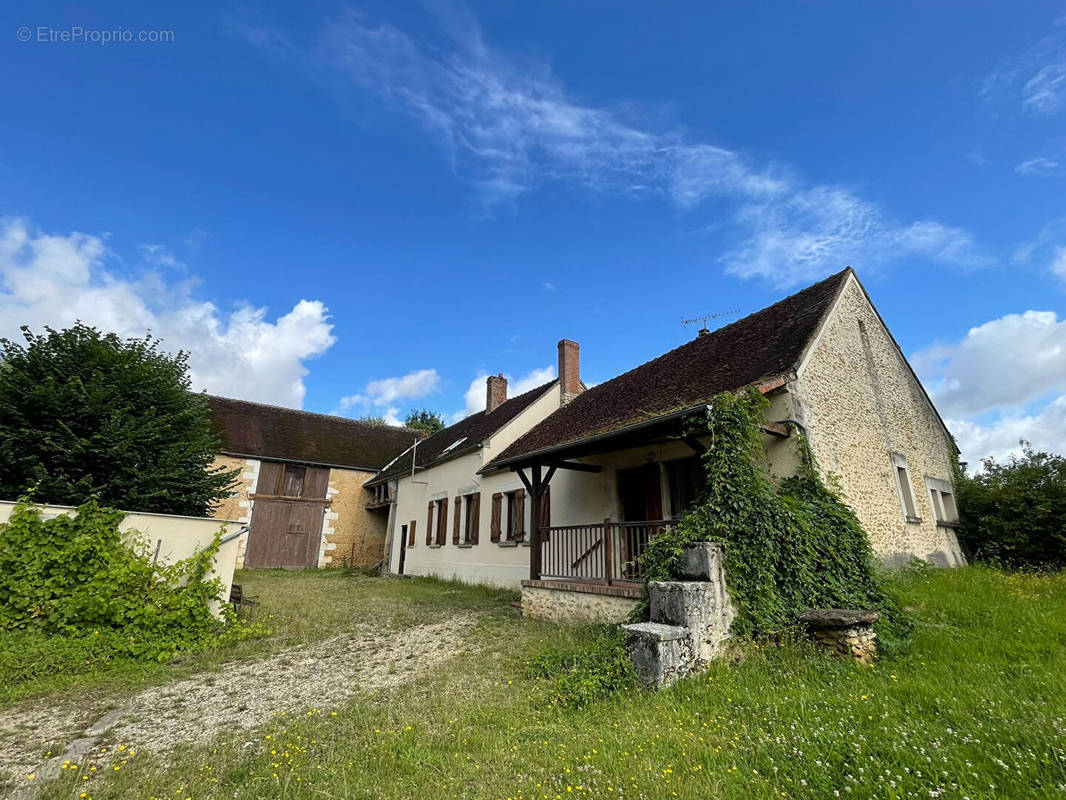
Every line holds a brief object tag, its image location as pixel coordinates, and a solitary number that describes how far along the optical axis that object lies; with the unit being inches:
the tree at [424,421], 1643.6
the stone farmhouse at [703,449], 293.9
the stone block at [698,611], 189.7
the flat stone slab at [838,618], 185.2
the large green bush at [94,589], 212.2
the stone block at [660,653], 174.9
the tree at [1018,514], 347.3
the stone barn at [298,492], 703.7
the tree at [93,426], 272.4
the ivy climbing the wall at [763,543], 208.7
